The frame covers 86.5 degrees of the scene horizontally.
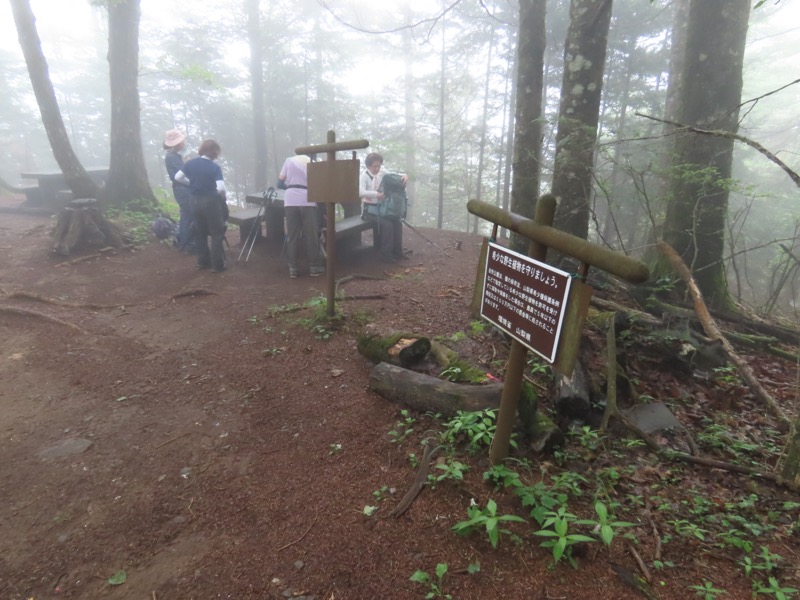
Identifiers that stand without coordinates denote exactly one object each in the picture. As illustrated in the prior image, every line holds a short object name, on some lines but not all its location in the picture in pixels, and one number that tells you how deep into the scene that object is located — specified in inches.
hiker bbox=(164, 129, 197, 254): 347.3
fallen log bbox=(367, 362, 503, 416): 137.6
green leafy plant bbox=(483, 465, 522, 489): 106.4
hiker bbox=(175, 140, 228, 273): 305.9
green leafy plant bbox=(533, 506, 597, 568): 84.4
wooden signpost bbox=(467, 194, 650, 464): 81.5
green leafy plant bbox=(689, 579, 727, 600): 83.1
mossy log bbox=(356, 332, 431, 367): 169.0
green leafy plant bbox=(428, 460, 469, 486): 110.7
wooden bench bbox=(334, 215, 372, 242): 346.0
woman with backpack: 355.8
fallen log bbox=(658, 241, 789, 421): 157.8
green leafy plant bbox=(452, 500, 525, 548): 90.0
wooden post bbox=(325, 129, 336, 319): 213.0
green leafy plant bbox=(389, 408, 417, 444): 136.6
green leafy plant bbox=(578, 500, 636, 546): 82.0
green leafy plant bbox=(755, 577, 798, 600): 81.2
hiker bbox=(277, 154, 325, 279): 308.0
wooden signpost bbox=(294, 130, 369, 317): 197.2
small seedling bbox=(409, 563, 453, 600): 87.3
